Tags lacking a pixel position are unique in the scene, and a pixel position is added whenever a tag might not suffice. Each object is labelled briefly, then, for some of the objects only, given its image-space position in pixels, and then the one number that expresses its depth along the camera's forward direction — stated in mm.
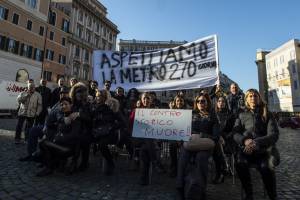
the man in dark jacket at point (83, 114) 4257
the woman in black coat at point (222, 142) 3903
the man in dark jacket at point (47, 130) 4203
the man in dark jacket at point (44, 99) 6527
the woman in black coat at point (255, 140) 3119
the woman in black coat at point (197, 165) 2833
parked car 26039
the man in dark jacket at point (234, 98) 4961
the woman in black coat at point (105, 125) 4287
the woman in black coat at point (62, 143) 3947
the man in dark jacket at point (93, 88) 6278
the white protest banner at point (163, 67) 5448
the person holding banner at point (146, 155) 3808
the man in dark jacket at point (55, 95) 6411
